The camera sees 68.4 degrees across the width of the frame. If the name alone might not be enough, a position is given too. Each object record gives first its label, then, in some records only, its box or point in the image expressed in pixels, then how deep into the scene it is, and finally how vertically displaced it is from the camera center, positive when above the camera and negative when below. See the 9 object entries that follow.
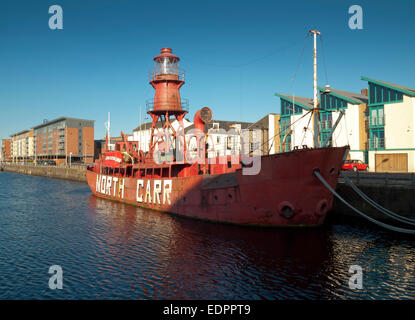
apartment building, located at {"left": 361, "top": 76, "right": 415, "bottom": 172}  34.66 +3.99
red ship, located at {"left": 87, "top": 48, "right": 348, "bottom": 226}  18.25 -1.37
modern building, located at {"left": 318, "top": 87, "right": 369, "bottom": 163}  39.88 +4.99
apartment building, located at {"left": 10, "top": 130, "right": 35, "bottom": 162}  156.12 +9.39
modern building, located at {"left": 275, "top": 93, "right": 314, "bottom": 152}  42.69 +6.82
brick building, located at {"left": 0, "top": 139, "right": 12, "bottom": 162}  187.90 +8.61
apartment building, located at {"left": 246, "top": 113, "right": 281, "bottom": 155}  49.31 +5.26
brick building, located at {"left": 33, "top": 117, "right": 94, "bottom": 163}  124.25 +9.73
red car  35.34 -0.50
